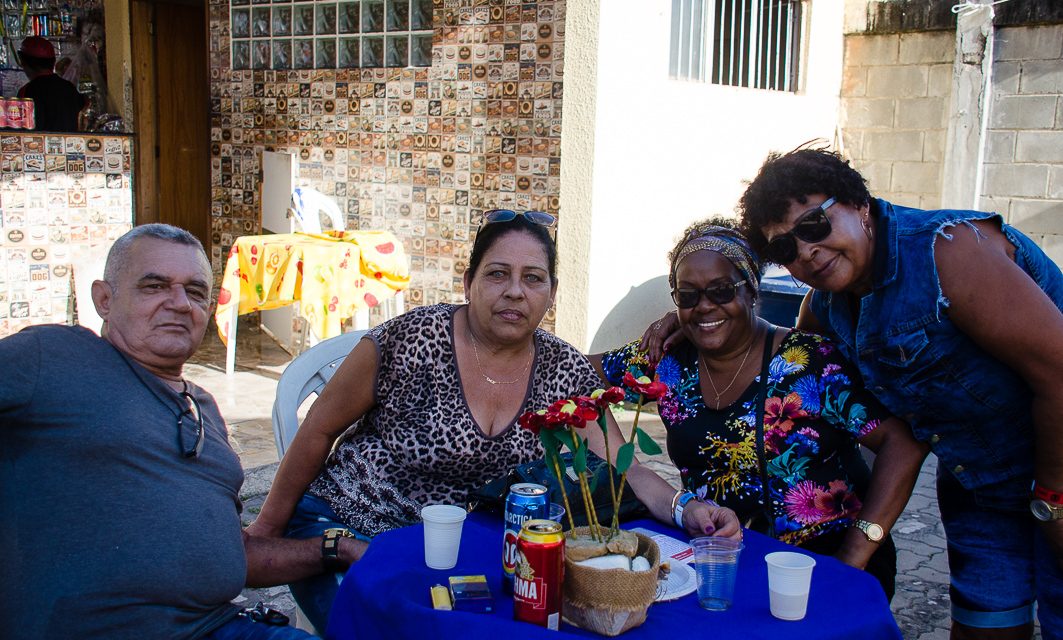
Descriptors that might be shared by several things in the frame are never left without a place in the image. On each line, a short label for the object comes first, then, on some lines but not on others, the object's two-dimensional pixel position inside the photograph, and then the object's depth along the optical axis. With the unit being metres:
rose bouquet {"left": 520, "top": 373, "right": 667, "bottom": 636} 1.86
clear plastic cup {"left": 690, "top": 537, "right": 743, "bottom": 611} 1.99
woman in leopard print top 2.65
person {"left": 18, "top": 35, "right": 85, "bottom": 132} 8.89
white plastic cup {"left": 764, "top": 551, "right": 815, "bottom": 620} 1.94
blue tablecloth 1.89
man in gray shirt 2.05
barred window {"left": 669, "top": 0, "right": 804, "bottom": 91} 7.19
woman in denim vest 2.30
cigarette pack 1.96
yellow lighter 1.95
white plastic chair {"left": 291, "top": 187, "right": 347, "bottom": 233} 7.78
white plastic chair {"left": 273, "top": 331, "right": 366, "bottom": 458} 3.19
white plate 2.05
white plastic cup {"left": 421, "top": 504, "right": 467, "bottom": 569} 2.13
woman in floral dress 2.62
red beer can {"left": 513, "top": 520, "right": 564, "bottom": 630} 1.81
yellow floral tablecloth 6.86
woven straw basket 1.85
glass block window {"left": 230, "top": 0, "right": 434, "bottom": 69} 7.60
